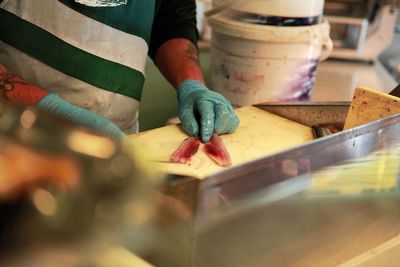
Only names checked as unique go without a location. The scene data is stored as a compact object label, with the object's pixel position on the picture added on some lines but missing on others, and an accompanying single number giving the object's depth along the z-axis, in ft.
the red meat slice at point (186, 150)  3.41
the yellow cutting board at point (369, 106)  3.39
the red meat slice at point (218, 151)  3.42
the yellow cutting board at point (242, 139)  3.39
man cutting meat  3.91
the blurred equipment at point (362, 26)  7.72
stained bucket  5.39
